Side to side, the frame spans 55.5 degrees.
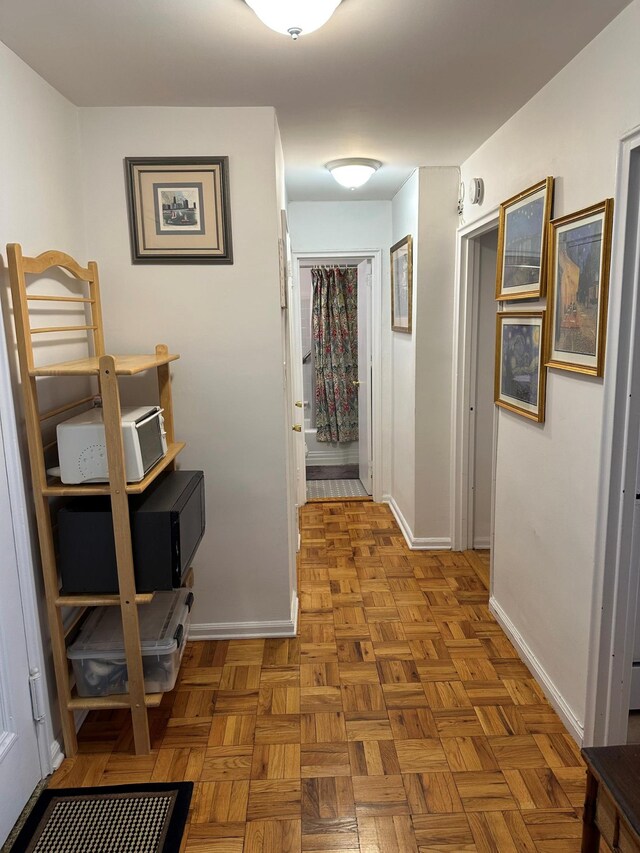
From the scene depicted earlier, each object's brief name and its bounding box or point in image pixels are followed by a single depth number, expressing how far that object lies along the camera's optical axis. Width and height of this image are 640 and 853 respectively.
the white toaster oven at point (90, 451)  1.92
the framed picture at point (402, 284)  3.82
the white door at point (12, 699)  1.81
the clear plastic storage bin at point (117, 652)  2.11
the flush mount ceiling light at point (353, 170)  3.32
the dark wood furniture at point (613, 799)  1.11
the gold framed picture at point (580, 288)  1.88
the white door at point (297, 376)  4.18
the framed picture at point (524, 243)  2.31
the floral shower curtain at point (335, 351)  6.05
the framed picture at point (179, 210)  2.51
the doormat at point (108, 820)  1.76
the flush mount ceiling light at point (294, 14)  1.52
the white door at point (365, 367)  4.84
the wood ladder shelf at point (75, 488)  1.83
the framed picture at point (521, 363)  2.40
